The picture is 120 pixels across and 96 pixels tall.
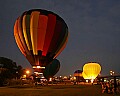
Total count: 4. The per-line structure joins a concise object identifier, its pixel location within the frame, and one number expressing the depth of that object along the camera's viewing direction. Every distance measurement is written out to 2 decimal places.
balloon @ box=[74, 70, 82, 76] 105.46
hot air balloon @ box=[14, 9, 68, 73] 34.72
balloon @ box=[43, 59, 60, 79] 68.07
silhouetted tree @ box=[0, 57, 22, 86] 64.56
